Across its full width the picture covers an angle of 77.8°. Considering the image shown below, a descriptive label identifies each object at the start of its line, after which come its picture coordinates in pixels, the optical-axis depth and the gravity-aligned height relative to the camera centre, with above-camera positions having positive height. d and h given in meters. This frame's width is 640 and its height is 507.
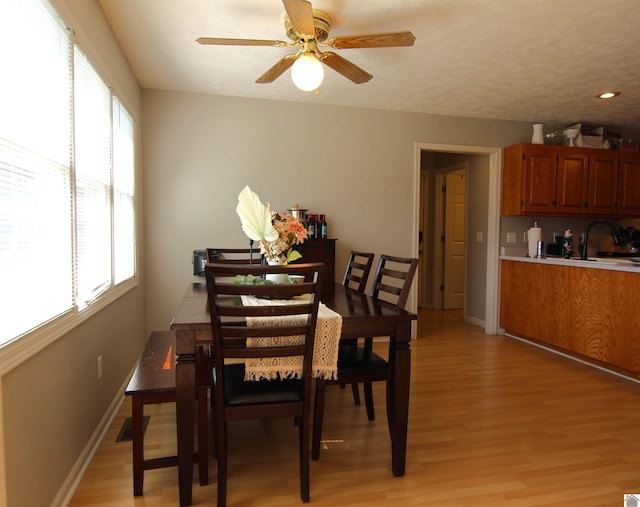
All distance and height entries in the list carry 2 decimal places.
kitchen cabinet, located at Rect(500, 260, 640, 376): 3.18 -0.69
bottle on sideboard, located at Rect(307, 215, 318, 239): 3.96 +0.08
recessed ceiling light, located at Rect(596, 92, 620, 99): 3.57 +1.28
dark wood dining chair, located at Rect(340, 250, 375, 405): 2.47 -0.33
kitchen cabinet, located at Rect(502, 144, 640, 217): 4.27 +0.59
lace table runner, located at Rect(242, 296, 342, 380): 1.62 -0.52
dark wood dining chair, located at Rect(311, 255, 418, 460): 2.02 -0.70
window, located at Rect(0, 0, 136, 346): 1.30 +0.25
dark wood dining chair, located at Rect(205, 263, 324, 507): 1.50 -0.46
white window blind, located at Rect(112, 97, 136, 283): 2.75 +0.28
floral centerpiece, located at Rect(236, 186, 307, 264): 1.93 +0.02
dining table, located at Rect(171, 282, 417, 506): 1.59 -0.51
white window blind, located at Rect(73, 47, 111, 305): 1.97 +0.30
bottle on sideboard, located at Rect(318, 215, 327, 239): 3.99 +0.04
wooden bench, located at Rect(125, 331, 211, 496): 1.69 -0.72
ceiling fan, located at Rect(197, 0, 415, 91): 1.94 +1.02
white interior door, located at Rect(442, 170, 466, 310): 5.89 +0.00
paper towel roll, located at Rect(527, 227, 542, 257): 4.35 -0.03
